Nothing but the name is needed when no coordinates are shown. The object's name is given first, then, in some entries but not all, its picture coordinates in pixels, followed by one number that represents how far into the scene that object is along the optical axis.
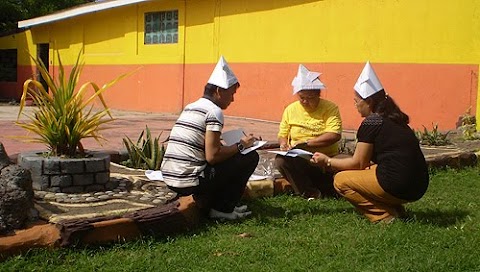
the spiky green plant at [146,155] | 6.49
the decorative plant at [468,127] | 9.41
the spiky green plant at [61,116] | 5.05
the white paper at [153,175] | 5.74
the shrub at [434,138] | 8.96
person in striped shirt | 4.73
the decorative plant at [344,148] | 7.48
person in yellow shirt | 5.79
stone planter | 4.93
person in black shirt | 4.82
